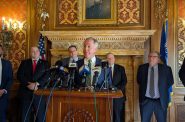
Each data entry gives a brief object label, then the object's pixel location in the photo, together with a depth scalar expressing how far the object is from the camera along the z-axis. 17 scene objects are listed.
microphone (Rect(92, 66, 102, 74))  2.36
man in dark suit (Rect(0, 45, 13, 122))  5.04
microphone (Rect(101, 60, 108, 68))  2.36
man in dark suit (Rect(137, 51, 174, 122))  4.68
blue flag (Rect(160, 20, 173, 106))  5.23
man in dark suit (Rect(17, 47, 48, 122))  4.95
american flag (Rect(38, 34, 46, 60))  5.70
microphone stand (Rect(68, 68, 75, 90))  2.25
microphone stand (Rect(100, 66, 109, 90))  2.42
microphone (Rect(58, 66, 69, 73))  2.15
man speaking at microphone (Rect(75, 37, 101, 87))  2.37
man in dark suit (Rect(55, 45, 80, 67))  4.96
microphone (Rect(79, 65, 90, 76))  2.37
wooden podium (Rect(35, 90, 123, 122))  2.17
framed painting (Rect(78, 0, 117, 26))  5.75
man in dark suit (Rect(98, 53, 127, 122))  4.94
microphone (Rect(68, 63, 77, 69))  2.23
